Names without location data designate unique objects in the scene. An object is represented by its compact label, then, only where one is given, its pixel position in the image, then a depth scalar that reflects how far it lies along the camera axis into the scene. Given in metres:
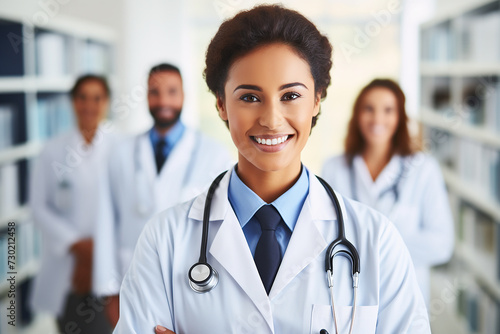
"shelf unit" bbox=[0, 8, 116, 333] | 2.60
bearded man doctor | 2.02
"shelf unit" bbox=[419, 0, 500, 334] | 2.78
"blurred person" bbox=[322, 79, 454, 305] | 1.91
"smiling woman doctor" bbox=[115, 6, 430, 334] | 0.91
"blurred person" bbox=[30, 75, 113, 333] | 2.41
